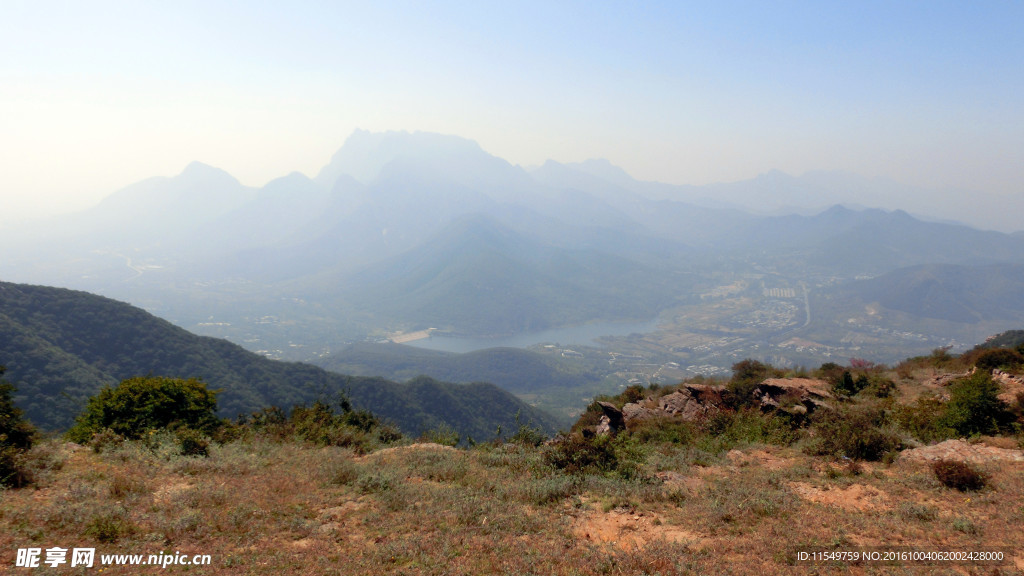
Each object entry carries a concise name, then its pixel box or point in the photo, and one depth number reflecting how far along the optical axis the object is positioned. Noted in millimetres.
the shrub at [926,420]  12094
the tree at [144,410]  11398
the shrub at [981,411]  11727
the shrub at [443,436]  14414
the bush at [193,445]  10328
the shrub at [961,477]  8363
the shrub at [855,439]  10844
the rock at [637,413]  17459
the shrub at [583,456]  10484
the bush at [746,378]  17784
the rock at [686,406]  16625
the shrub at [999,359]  16375
